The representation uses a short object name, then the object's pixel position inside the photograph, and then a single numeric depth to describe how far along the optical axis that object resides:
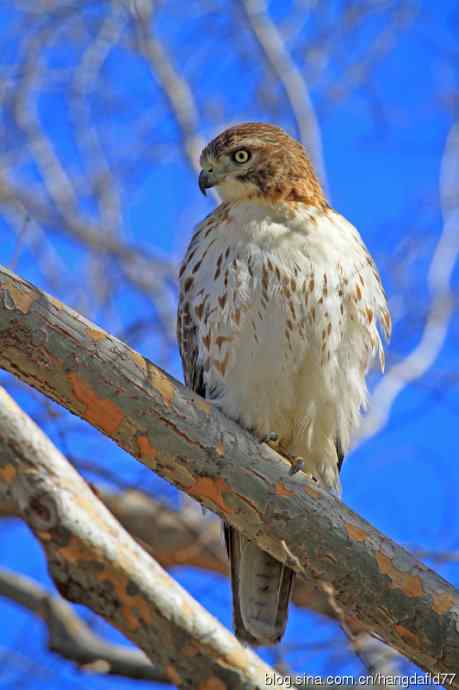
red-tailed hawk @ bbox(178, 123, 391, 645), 8.53
